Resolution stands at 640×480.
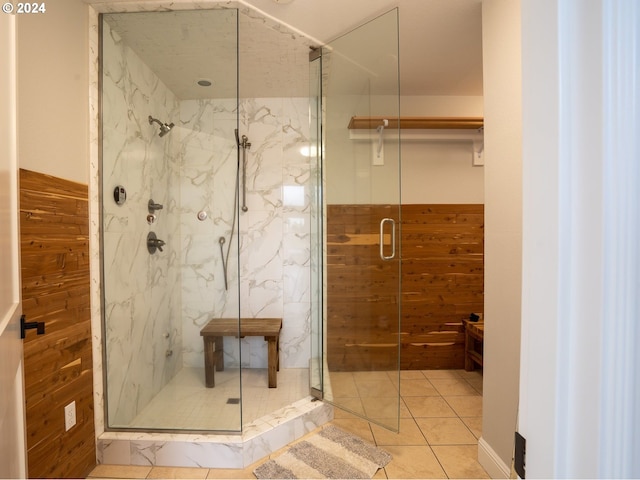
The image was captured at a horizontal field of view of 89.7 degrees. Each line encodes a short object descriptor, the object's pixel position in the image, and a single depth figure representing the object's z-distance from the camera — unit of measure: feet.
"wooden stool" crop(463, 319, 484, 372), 9.34
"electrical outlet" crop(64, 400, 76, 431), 5.11
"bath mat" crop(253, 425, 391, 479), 5.61
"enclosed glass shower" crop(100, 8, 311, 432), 6.30
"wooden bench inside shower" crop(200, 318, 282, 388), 7.02
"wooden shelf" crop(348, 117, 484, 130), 9.16
